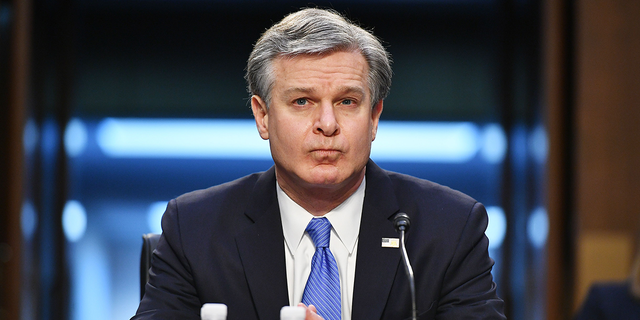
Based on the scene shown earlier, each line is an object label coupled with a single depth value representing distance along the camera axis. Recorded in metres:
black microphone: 4.75
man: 4.91
